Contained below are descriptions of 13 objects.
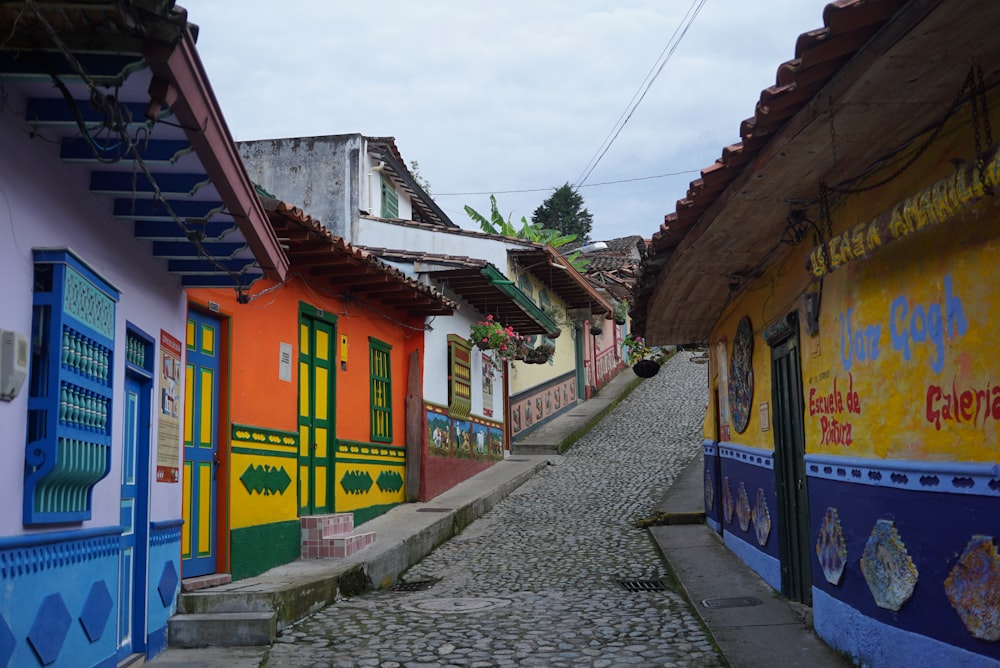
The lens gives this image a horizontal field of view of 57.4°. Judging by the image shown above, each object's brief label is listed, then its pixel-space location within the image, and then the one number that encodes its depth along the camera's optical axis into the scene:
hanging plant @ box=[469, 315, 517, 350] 16.12
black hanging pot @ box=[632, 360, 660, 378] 14.19
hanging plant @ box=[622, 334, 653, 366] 16.12
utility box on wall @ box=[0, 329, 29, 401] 4.09
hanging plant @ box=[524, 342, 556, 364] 18.70
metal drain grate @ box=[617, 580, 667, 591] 8.82
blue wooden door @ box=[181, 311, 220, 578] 7.65
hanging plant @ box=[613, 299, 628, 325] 26.60
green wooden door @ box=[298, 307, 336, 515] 9.98
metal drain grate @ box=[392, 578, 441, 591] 9.24
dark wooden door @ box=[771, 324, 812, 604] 7.44
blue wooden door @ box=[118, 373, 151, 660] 6.08
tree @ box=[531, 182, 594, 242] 54.31
